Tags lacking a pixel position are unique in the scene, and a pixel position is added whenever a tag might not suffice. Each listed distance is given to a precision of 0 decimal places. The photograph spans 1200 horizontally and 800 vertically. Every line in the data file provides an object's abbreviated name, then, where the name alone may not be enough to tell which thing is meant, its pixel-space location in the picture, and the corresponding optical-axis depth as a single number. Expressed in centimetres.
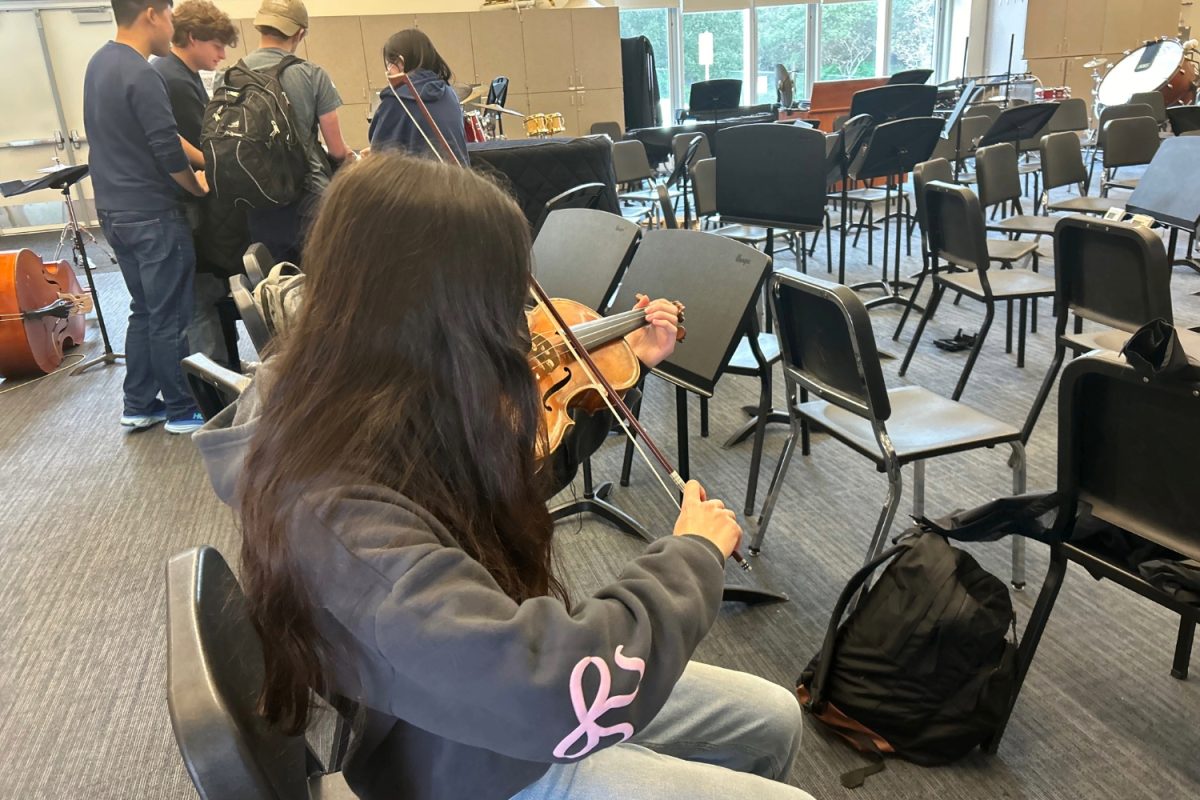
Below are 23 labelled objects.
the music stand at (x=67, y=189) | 355
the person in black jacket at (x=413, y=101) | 307
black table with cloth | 387
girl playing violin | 65
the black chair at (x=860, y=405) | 168
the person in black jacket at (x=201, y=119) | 304
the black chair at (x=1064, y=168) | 416
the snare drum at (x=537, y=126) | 515
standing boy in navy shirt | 279
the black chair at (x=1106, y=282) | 197
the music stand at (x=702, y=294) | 188
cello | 367
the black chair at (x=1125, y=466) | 117
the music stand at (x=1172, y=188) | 319
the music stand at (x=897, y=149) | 400
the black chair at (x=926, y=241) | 328
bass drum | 727
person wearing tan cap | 303
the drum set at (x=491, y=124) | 471
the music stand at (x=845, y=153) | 415
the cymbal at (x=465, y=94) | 530
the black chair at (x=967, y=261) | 279
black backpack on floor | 147
